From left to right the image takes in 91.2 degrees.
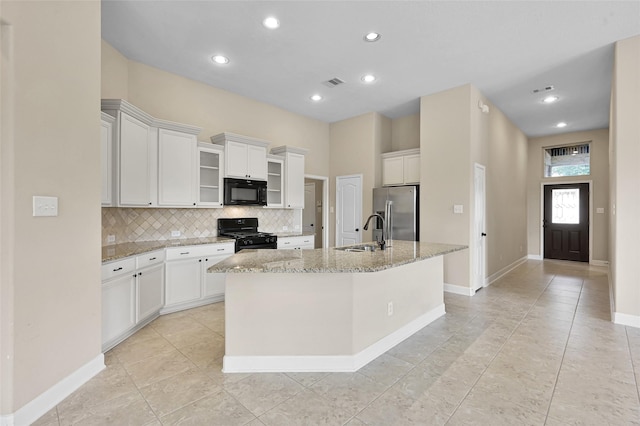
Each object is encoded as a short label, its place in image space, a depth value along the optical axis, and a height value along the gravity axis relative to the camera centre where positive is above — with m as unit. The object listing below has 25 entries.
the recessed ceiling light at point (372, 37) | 3.21 +1.82
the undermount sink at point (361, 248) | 3.07 -0.37
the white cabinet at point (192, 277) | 3.58 -0.79
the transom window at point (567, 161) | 7.31 +1.25
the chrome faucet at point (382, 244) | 3.14 -0.32
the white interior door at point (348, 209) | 5.93 +0.05
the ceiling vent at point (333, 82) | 4.36 +1.83
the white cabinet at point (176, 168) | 3.70 +0.52
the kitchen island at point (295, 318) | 2.36 -0.81
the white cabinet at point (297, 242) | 4.76 -0.48
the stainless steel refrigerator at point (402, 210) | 5.11 +0.03
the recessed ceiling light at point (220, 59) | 3.71 +1.83
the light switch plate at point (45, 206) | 1.88 +0.03
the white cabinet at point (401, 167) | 5.36 +0.79
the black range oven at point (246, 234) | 4.23 -0.33
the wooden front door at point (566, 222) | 7.32 -0.23
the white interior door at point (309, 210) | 7.09 +0.03
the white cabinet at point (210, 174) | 4.13 +0.50
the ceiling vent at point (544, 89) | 4.60 +1.84
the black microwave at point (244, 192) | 4.34 +0.28
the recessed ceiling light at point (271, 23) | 2.97 +1.82
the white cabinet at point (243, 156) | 4.35 +0.81
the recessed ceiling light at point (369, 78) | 4.22 +1.83
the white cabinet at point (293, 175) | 5.14 +0.61
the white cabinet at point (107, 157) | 2.99 +0.52
